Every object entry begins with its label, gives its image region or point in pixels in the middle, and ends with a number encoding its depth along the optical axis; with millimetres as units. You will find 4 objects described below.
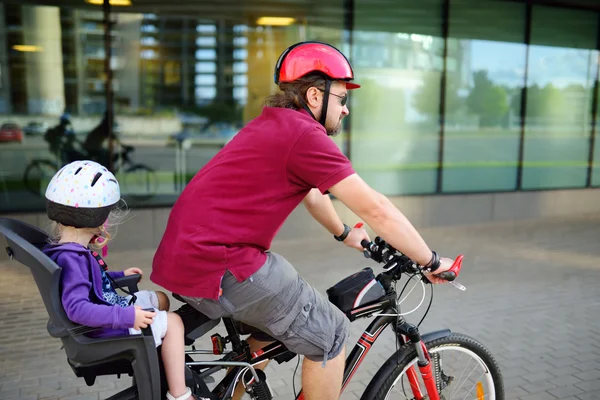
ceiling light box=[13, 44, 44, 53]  7793
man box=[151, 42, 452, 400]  2229
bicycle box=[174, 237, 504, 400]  2518
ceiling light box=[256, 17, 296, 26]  8836
